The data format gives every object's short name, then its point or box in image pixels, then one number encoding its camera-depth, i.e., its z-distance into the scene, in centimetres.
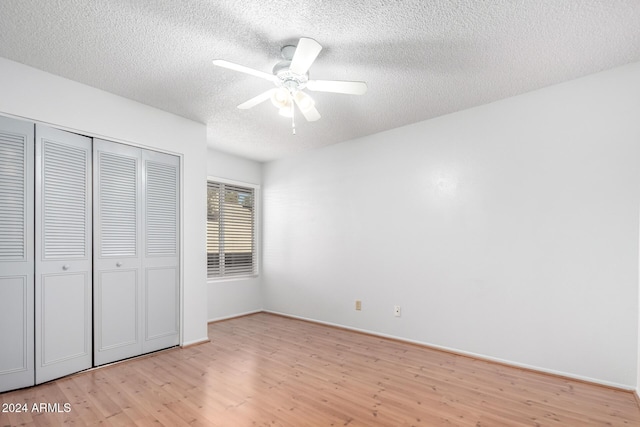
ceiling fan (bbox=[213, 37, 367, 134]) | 212
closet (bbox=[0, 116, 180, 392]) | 260
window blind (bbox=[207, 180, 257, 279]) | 505
